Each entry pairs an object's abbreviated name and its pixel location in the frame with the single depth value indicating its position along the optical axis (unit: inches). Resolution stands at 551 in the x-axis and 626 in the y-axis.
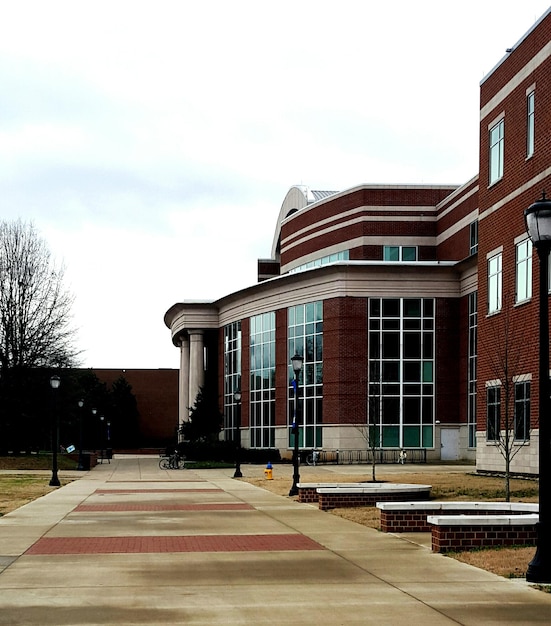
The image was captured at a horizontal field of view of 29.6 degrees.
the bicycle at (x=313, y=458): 2390.5
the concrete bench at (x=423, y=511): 660.1
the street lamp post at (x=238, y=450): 1734.4
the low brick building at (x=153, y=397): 4539.9
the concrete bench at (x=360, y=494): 916.0
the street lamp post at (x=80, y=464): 2111.2
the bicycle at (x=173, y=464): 2256.4
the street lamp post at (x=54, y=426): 1446.9
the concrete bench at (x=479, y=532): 570.3
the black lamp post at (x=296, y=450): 1155.3
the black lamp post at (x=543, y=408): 458.3
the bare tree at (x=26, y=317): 2522.1
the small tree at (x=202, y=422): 3127.5
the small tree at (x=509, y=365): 1317.7
